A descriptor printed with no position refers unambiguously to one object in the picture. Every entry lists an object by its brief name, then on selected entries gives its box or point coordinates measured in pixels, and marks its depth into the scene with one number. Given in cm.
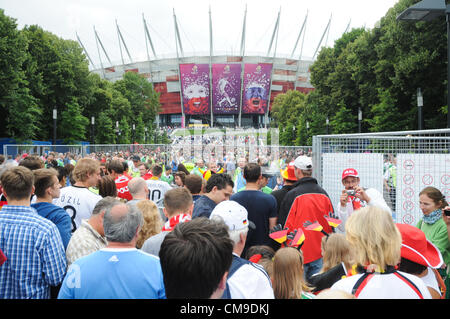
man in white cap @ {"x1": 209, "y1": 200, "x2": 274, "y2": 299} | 221
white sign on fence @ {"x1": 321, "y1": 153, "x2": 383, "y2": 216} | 662
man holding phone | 493
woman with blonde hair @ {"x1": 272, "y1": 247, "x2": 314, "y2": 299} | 289
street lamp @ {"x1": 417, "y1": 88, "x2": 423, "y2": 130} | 1588
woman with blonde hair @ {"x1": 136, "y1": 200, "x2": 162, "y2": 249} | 414
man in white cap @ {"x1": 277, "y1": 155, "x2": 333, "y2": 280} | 469
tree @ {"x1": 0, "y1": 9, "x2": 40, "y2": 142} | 2845
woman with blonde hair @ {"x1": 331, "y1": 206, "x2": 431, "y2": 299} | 216
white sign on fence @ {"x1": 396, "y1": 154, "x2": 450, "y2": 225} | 577
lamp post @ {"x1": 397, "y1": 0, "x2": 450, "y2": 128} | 814
